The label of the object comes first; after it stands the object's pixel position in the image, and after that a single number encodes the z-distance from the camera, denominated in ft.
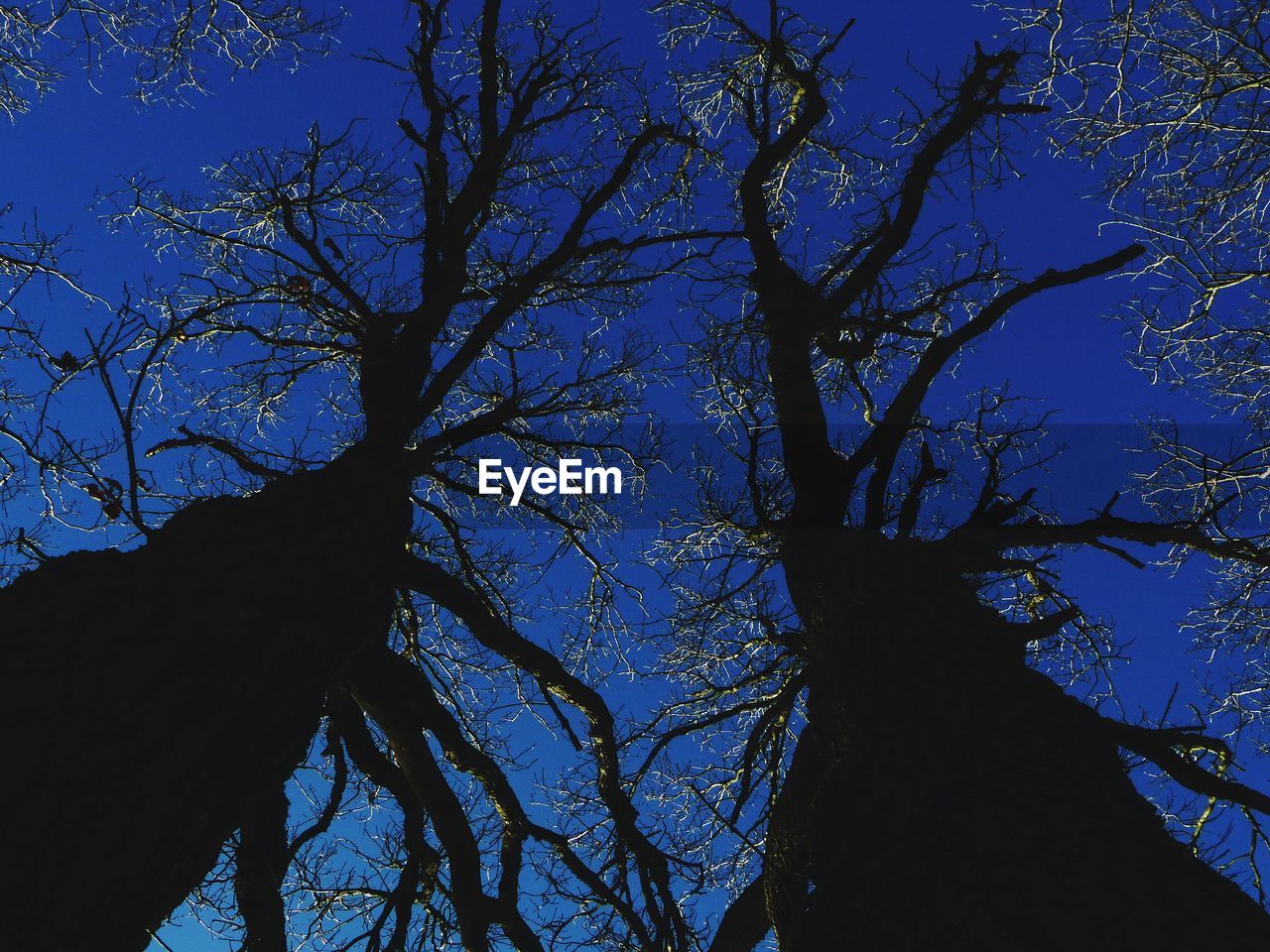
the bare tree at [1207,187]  17.30
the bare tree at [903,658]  7.79
